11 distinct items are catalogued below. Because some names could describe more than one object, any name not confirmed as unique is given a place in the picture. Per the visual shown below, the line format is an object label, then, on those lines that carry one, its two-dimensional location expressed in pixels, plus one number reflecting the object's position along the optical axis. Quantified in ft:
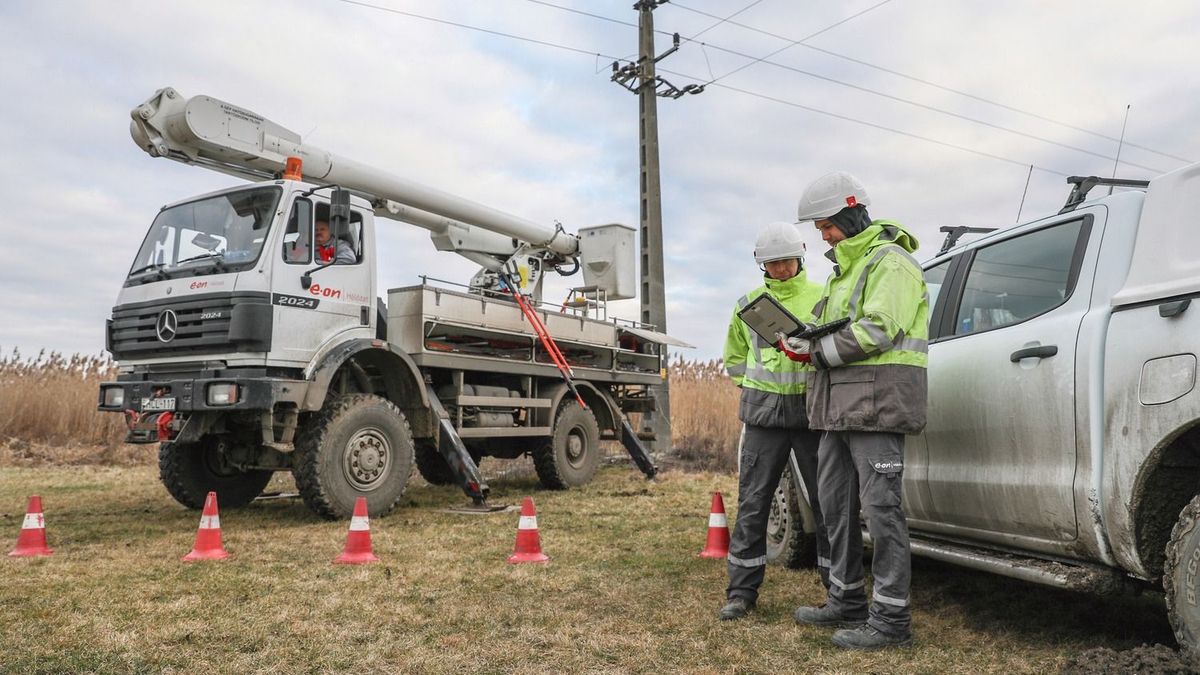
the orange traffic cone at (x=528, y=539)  20.28
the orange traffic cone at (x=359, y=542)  20.03
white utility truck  24.61
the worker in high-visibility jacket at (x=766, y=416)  15.37
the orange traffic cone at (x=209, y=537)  20.30
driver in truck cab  26.32
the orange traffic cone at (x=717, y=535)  20.48
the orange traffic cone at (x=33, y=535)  20.42
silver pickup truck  10.61
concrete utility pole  50.75
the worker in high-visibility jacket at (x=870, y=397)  12.92
